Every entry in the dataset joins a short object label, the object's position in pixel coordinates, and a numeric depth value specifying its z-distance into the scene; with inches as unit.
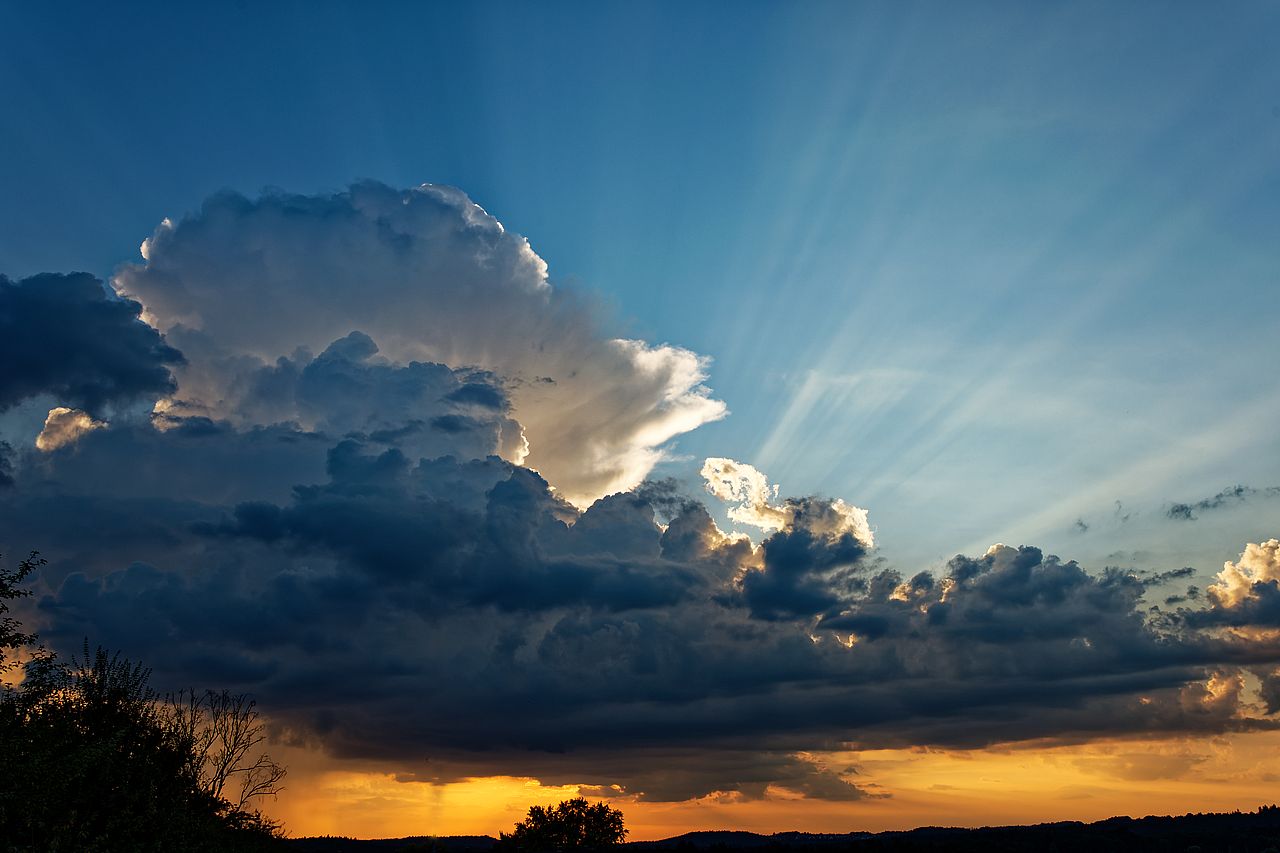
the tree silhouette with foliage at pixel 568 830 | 6294.3
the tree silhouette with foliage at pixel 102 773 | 1560.0
